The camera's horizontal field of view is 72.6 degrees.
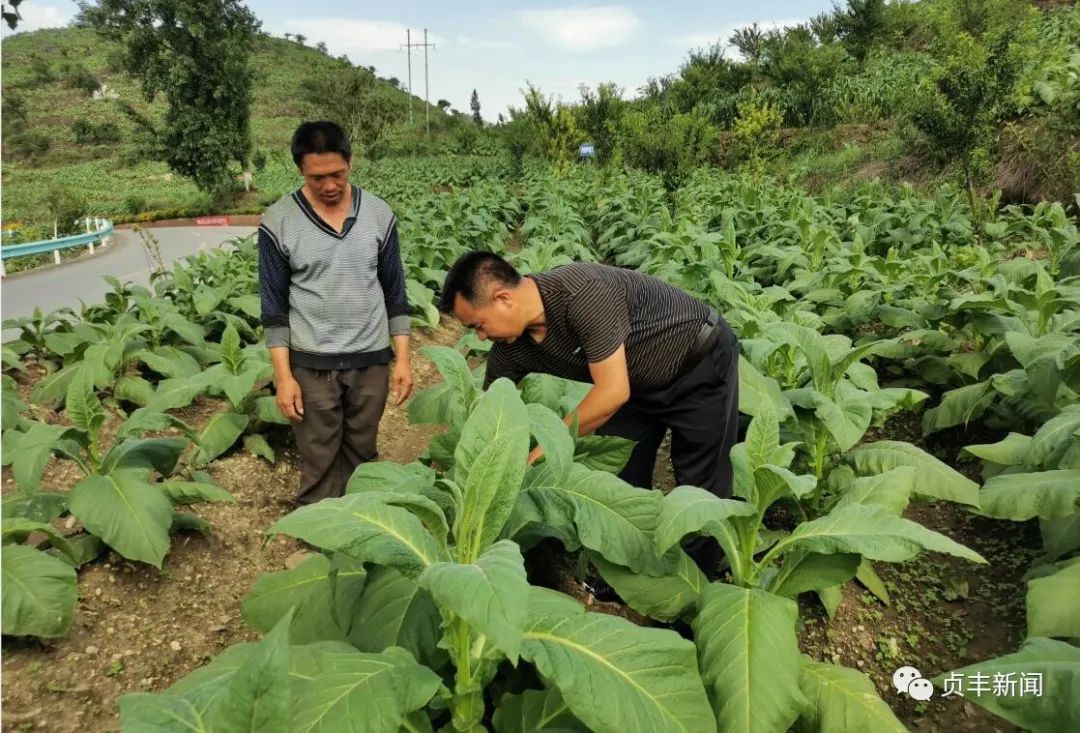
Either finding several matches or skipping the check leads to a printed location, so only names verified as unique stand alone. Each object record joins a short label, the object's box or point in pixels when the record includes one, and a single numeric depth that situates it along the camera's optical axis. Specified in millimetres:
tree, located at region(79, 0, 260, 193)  35344
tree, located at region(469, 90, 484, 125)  104800
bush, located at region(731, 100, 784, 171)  21344
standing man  3301
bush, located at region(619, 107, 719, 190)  20156
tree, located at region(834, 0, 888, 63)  38844
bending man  2631
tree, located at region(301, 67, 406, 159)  38344
